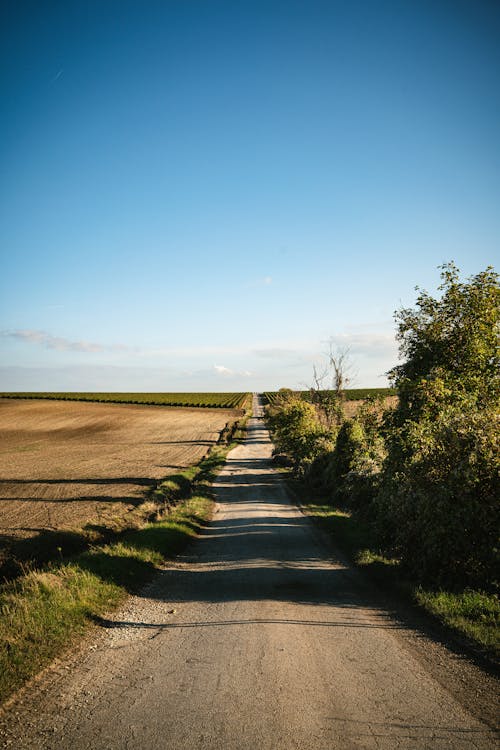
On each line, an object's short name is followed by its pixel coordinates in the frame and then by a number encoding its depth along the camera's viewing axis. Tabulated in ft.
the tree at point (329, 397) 121.98
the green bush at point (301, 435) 94.22
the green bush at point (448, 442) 28.32
